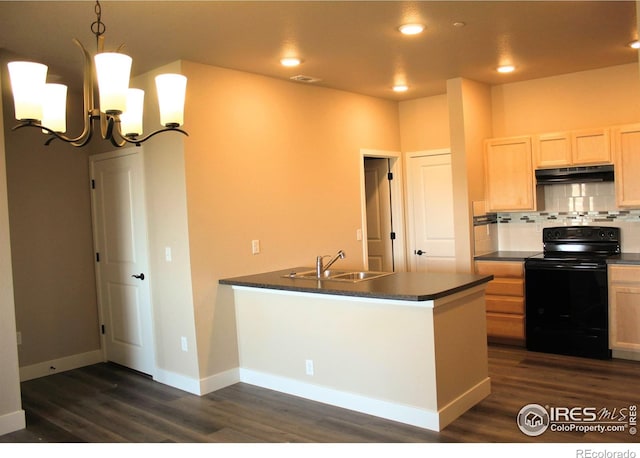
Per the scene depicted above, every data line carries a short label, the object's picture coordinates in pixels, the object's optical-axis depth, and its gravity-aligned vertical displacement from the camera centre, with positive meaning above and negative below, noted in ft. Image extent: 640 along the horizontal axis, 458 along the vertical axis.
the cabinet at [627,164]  15.74 +0.86
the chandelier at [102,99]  7.08 +1.68
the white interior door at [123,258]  15.87 -1.07
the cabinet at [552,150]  16.87 +1.48
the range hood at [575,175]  16.40 +0.67
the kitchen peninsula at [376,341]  11.41 -2.96
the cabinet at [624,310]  15.12 -3.13
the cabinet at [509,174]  17.58 +0.84
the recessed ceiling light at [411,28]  11.93 +3.80
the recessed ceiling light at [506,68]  16.26 +3.87
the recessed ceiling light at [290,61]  14.08 +3.83
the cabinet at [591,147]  16.17 +1.44
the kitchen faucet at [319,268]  14.98 -1.51
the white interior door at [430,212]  20.11 -0.23
